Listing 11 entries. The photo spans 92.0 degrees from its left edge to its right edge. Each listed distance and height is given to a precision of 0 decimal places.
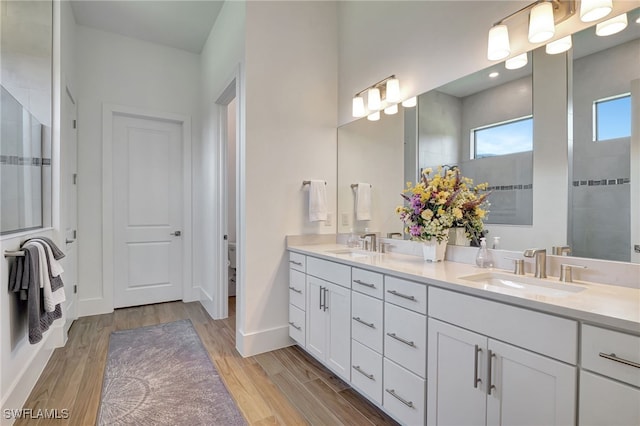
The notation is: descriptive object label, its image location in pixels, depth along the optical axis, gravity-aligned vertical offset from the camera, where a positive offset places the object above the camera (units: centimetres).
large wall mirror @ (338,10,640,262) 127 +37
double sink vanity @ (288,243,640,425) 92 -51
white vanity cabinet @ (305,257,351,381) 194 -70
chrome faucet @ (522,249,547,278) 143 -22
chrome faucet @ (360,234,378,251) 246 -26
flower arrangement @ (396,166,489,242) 180 +3
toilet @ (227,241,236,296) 397 -73
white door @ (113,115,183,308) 352 +0
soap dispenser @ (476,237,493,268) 167 -24
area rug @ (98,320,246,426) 172 -114
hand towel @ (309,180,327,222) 264 +7
